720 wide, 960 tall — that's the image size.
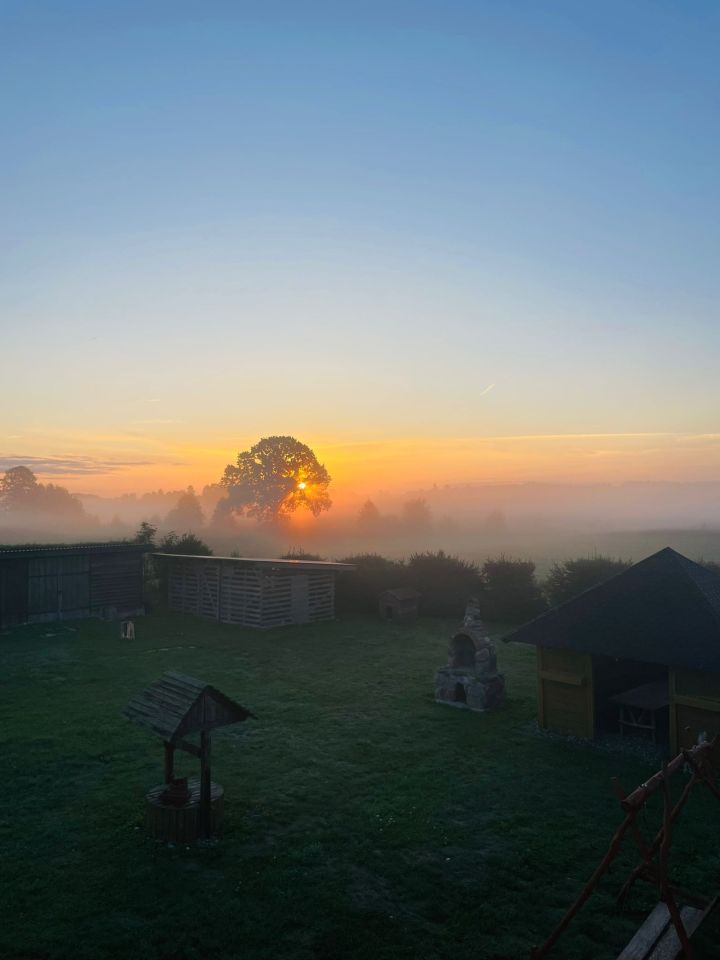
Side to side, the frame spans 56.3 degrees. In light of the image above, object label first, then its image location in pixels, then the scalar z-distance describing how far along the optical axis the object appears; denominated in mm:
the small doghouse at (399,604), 33938
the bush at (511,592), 34750
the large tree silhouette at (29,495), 114812
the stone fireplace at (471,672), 18281
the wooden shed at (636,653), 13977
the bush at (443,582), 35906
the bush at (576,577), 34750
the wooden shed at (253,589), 30875
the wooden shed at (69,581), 29203
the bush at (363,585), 36406
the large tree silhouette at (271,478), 70500
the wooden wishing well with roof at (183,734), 10383
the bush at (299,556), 42484
